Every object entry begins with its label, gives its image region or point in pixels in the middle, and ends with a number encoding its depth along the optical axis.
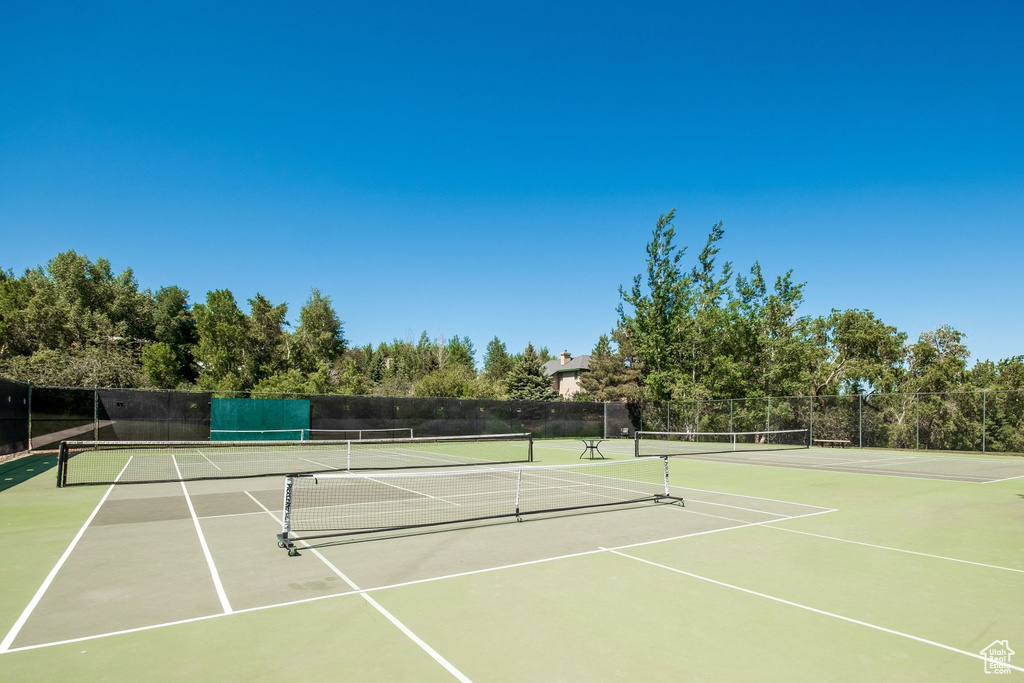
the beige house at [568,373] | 73.94
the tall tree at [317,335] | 54.38
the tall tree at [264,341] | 51.59
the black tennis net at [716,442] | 28.61
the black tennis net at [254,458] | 15.25
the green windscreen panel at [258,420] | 26.00
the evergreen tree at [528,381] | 53.81
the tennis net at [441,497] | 8.96
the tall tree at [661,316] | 41.38
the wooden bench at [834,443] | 30.60
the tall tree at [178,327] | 58.09
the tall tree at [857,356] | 45.06
